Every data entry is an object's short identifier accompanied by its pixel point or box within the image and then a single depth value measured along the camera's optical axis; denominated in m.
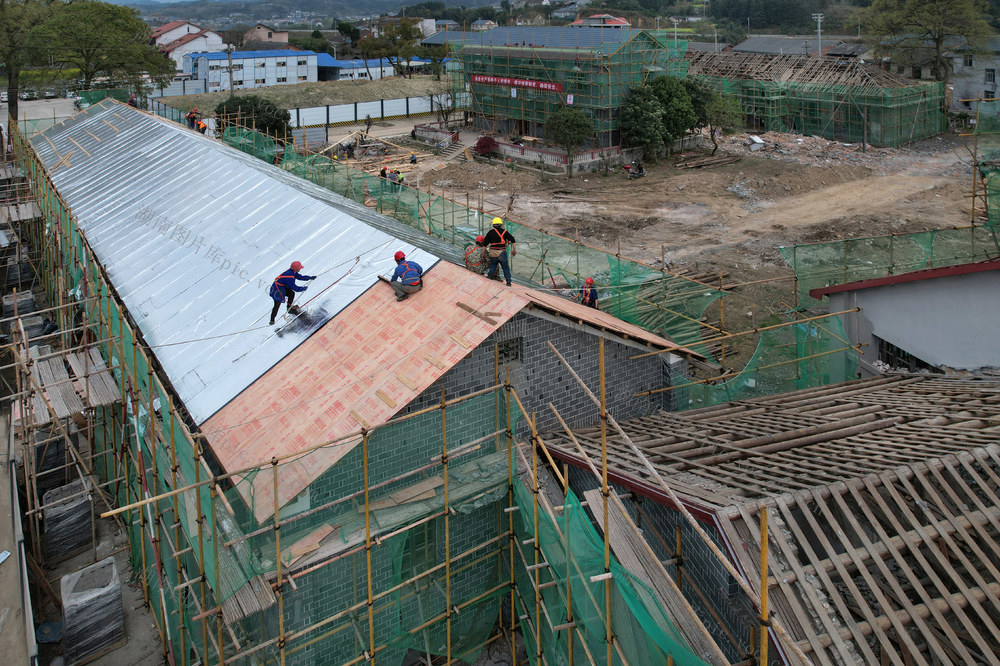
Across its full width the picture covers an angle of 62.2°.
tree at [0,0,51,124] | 50.81
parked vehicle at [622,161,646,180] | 47.47
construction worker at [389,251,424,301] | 13.82
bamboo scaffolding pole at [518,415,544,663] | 11.03
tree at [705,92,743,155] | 50.62
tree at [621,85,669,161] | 48.47
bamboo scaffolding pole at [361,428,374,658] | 10.52
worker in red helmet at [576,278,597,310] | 18.00
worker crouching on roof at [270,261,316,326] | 14.70
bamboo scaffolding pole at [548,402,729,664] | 7.33
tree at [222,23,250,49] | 125.94
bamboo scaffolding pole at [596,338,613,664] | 8.76
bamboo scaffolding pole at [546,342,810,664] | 6.48
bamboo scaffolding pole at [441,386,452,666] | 11.20
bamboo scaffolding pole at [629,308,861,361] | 14.45
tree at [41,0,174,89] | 53.91
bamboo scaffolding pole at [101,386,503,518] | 9.84
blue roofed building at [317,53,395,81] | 98.19
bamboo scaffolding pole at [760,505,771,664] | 6.70
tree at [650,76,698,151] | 49.53
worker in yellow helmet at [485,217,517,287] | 14.46
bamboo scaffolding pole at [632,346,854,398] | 14.91
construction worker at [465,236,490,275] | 14.97
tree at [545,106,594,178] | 46.28
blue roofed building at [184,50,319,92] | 84.19
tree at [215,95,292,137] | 47.53
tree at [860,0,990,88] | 57.50
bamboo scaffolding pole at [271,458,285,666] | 10.01
